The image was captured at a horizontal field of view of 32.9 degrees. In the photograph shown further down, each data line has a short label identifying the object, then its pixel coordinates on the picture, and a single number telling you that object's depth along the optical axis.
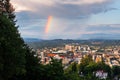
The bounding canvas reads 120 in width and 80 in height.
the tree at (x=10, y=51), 12.12
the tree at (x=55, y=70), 15.45
